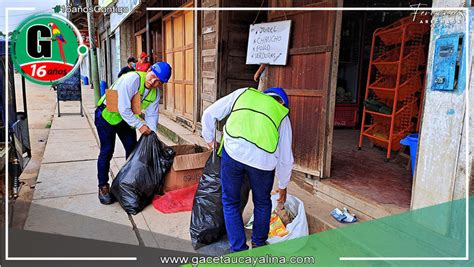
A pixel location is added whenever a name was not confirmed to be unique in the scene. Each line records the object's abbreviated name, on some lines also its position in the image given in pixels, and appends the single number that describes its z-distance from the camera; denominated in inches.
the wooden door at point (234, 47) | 211.9
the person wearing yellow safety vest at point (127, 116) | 130.9
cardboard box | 142.9
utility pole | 414.9
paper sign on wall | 153.4
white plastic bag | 110.3
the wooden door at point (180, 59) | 269.7
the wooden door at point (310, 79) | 135.3
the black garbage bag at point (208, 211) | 113.1
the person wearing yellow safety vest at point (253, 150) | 92.3
